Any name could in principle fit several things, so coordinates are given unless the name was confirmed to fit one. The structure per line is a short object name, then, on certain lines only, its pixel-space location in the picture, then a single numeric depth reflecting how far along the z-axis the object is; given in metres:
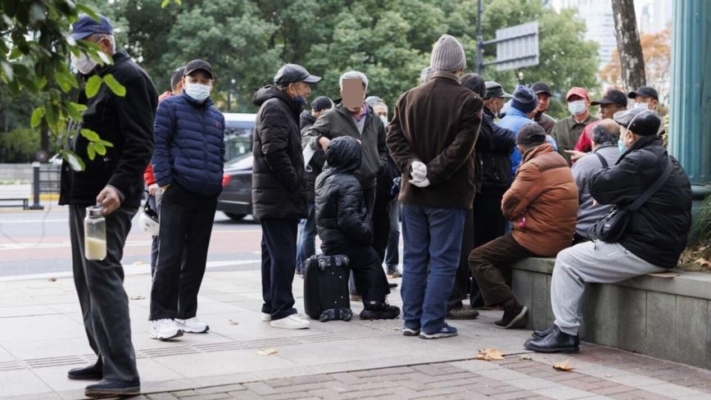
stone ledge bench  6.05
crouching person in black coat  7.60
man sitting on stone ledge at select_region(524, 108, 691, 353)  6.21
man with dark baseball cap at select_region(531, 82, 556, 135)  9.84
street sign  26.12
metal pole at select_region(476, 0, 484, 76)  29.39
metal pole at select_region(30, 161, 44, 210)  23.80
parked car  19.61
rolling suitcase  7.63
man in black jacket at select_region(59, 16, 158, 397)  5.12
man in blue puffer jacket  6.68
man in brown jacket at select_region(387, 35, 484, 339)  6.76
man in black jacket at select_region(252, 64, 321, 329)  7.06
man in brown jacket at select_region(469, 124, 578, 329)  7.21
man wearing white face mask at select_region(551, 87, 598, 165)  9.88
